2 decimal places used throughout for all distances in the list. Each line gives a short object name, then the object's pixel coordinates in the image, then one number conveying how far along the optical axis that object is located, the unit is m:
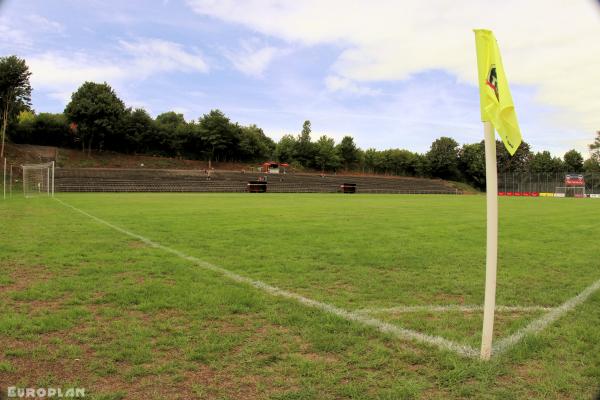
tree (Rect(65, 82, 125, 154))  64.81
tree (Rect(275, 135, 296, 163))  90.75
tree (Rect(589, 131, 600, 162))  101.25
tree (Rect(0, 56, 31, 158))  52.22
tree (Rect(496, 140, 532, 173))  103.10
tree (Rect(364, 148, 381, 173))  100.06
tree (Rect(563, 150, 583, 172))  110.00
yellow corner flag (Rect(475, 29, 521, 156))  3.20
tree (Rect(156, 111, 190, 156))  77.50
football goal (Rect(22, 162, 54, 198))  40.75
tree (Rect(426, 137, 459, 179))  103.69
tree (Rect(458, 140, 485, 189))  100.44
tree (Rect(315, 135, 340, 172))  89.69
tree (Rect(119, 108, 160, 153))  70.62
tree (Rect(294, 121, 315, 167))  90.00
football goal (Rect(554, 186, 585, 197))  72.64
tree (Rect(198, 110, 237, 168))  78.56
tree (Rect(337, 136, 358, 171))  95.06
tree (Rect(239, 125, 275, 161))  82.12
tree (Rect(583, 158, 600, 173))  103.30
